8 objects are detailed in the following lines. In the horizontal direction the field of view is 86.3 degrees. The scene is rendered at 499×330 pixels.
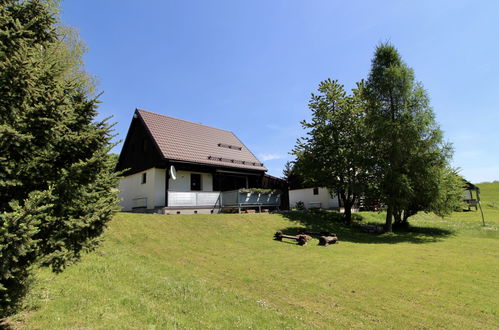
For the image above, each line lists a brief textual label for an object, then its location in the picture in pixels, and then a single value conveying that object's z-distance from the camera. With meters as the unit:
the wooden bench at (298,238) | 13.45
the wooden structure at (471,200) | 39.97
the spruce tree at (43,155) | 3.51
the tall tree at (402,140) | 18.98
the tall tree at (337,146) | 20.91
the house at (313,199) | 32.78
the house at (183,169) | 18.81
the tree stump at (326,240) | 13.89
